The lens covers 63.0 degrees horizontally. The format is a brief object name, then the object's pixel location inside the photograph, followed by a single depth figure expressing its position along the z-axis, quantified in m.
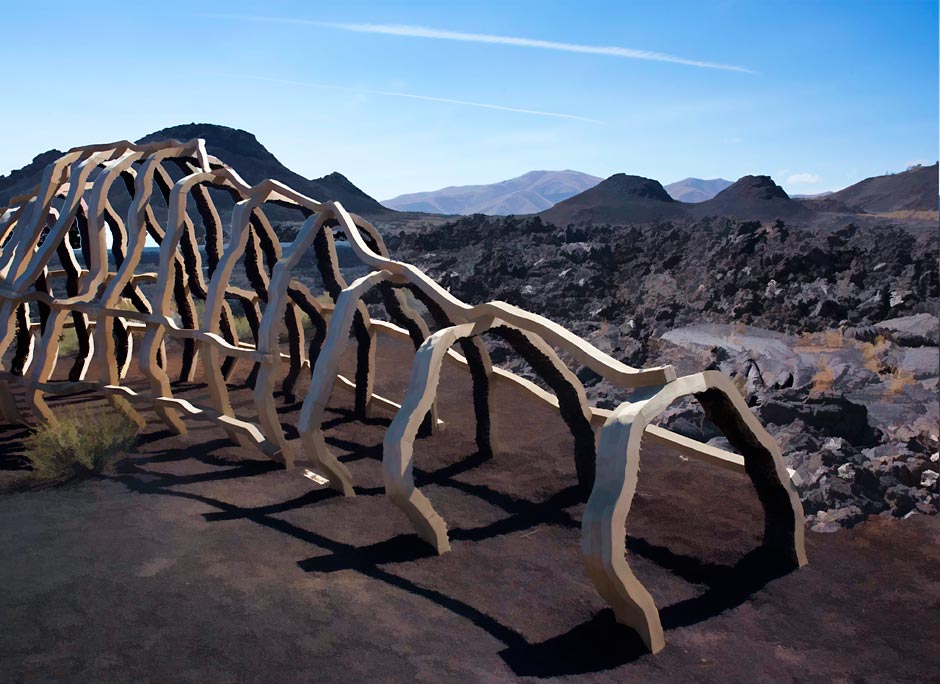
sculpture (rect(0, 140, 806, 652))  5.16
